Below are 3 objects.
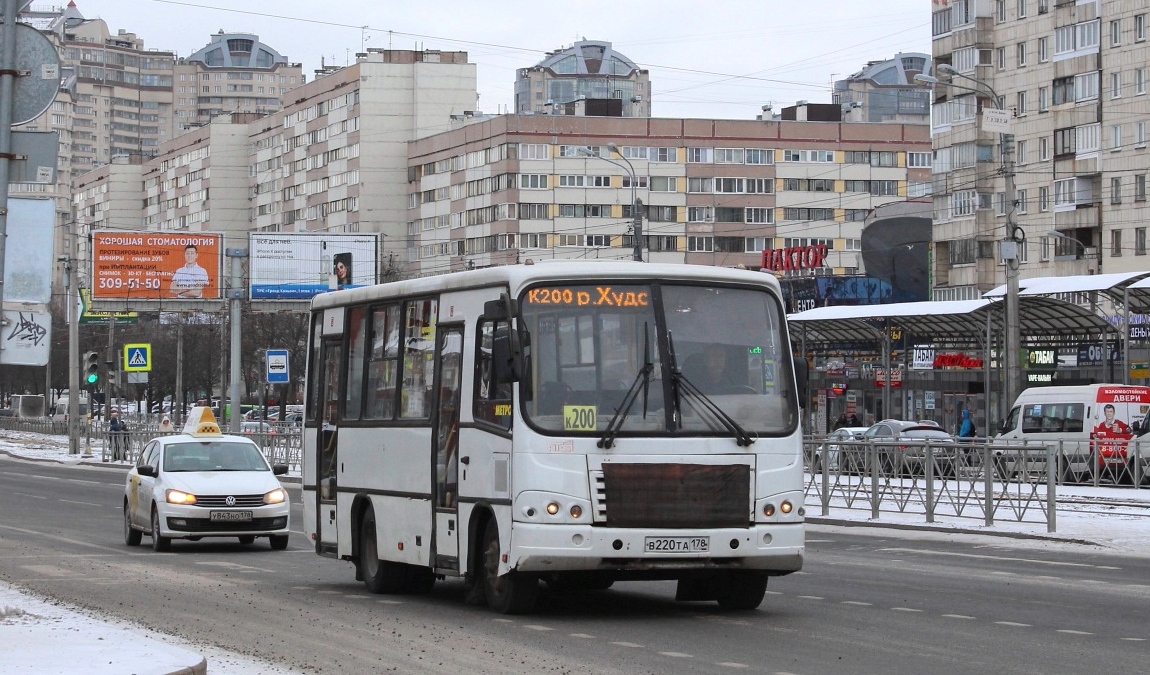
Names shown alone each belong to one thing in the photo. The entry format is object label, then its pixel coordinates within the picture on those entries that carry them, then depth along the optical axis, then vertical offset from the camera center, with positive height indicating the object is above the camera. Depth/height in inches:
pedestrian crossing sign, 2341.3 +34.3
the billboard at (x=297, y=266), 2637.8 +176.9
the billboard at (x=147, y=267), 2546.8 +167.6
